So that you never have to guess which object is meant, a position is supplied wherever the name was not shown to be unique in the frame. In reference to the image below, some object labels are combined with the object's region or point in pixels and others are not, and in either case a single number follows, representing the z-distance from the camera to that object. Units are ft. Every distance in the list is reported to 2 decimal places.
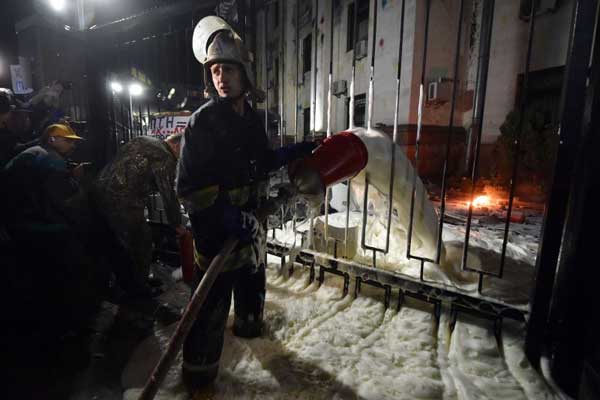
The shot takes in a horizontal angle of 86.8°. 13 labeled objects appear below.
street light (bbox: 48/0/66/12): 15.61
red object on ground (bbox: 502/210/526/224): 18.00
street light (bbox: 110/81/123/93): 15.48
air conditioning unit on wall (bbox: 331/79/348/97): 39.12
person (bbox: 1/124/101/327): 10.59
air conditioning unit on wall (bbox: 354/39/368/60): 37.09
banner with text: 19.13
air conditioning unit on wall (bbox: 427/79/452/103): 29.30
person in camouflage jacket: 10.73
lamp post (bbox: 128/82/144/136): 16.34
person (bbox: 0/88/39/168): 14.05
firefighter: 6.04
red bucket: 7.16
